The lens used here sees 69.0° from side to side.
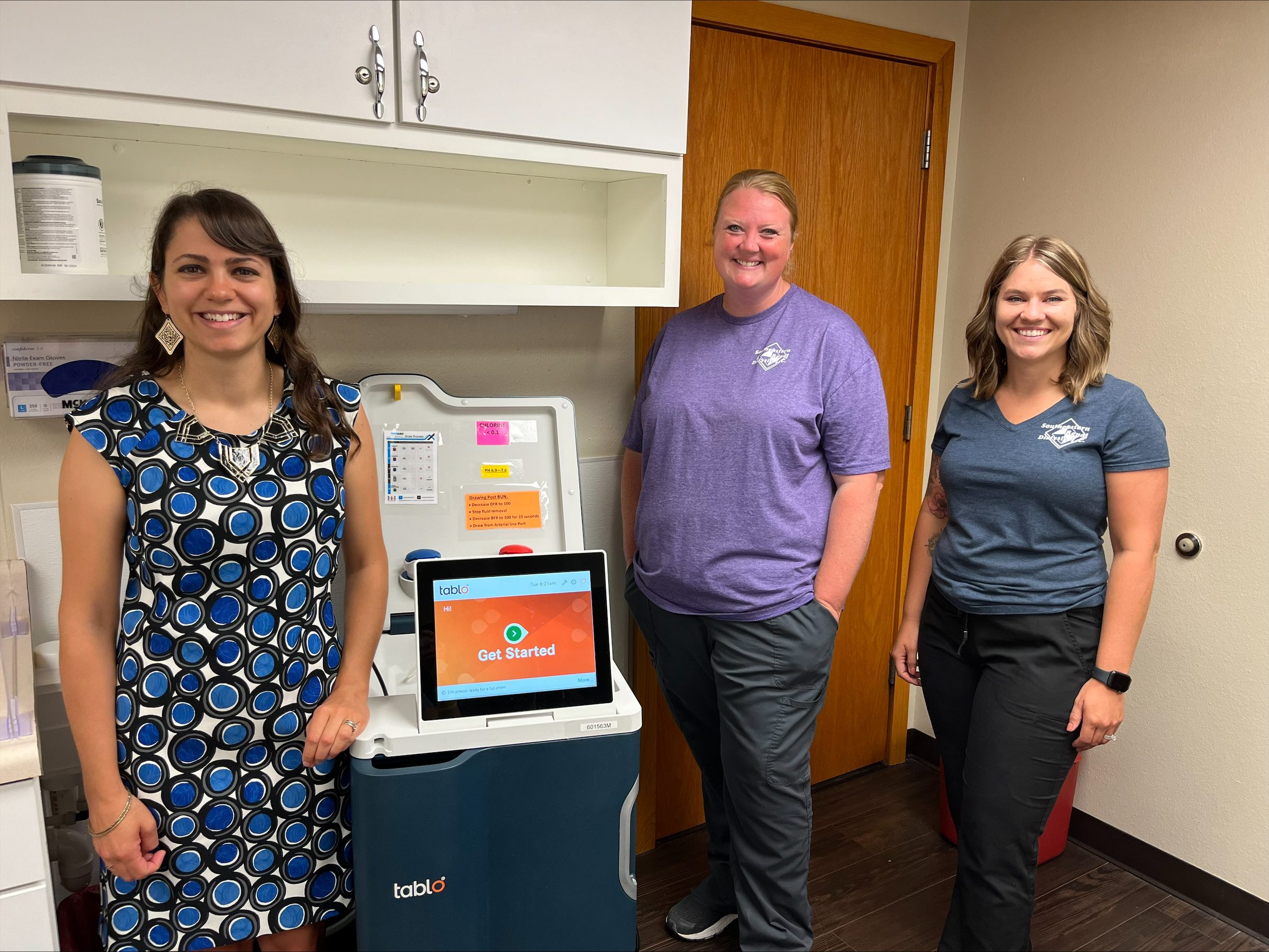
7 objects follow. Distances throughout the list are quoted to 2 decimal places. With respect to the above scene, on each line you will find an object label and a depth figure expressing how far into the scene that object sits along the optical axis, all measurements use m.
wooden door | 2.15
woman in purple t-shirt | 1.69
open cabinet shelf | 1.37
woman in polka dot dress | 1.24
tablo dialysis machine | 1.39
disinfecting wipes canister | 1.33
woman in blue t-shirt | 1.54
